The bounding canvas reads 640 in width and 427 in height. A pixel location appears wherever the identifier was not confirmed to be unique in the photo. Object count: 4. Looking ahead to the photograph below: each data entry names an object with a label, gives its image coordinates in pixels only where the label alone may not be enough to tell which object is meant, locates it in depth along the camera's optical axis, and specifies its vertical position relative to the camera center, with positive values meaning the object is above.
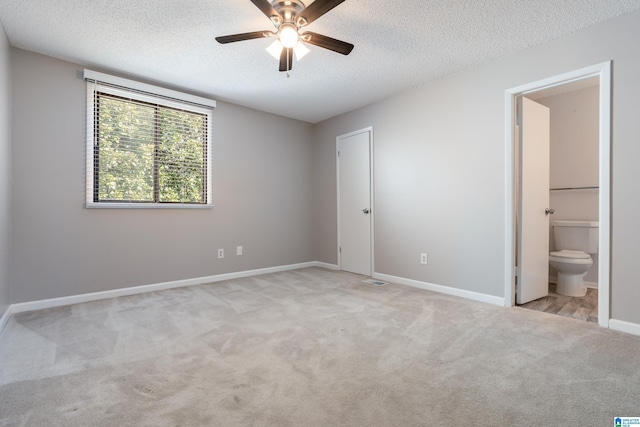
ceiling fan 1.94 +1.30
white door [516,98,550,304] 2.97 +0.10
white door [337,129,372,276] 4.28 +0.16
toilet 3.22 -0.43
